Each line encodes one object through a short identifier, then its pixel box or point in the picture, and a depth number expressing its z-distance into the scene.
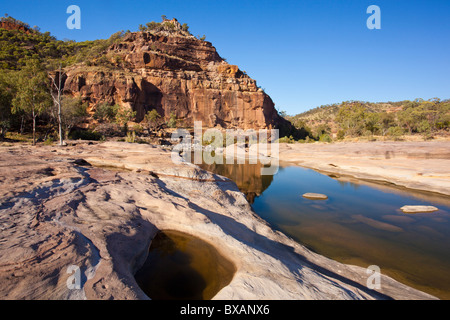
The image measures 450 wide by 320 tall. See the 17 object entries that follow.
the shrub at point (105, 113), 39.81
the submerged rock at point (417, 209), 11.41
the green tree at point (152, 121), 45.52
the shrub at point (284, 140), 52.50
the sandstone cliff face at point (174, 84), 47.66
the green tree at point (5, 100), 22.20
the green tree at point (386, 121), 54.02
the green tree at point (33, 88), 18.89
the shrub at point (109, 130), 34.41
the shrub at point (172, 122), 48.44
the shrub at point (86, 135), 29.00
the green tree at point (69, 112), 27.79
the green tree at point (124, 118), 39.11
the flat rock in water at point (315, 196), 13.68
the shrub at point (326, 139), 51.47
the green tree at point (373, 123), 51.86
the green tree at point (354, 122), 52.69
